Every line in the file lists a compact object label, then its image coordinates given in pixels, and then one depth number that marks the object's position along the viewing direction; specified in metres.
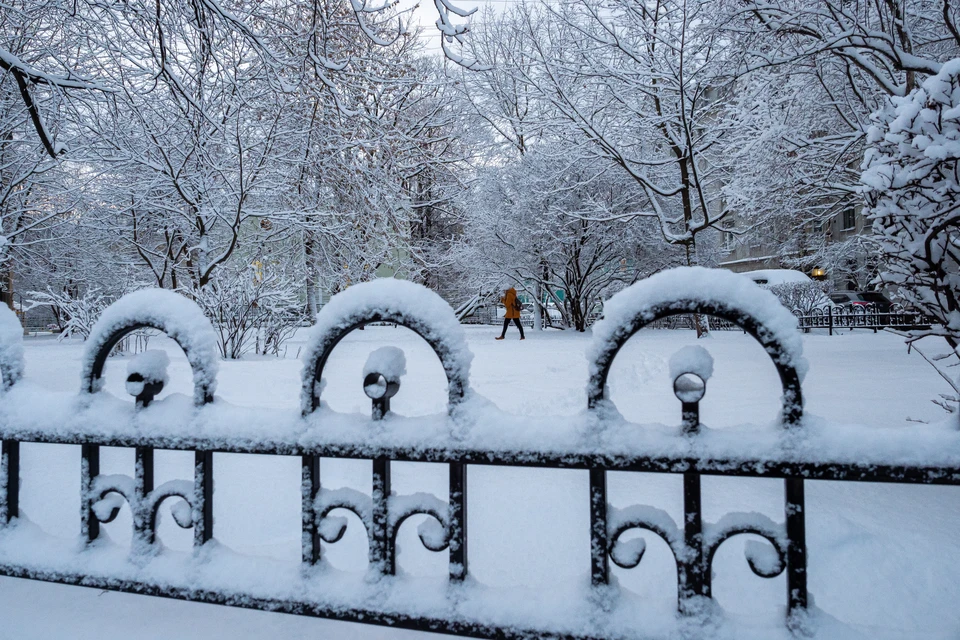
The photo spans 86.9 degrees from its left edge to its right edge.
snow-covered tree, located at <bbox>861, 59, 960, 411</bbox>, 1.75
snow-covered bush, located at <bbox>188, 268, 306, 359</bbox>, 8.40
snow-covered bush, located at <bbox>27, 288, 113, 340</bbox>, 9.86
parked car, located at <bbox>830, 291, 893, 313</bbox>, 20.31
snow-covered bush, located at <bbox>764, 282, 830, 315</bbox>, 16.70
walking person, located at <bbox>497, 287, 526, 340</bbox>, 13.25
